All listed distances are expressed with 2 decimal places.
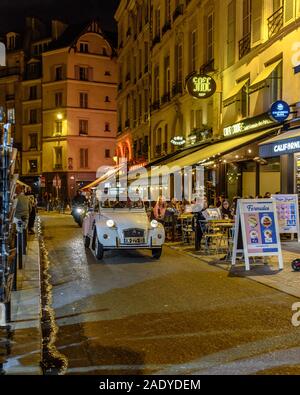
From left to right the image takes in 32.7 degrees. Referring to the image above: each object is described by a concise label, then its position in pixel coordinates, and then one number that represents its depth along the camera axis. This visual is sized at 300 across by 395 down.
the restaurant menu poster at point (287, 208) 15.21
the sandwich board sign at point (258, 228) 10.89
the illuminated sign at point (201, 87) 21.92
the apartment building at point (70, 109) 58.78
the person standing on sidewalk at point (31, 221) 20.86
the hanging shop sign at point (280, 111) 15.85
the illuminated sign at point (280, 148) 14.52
